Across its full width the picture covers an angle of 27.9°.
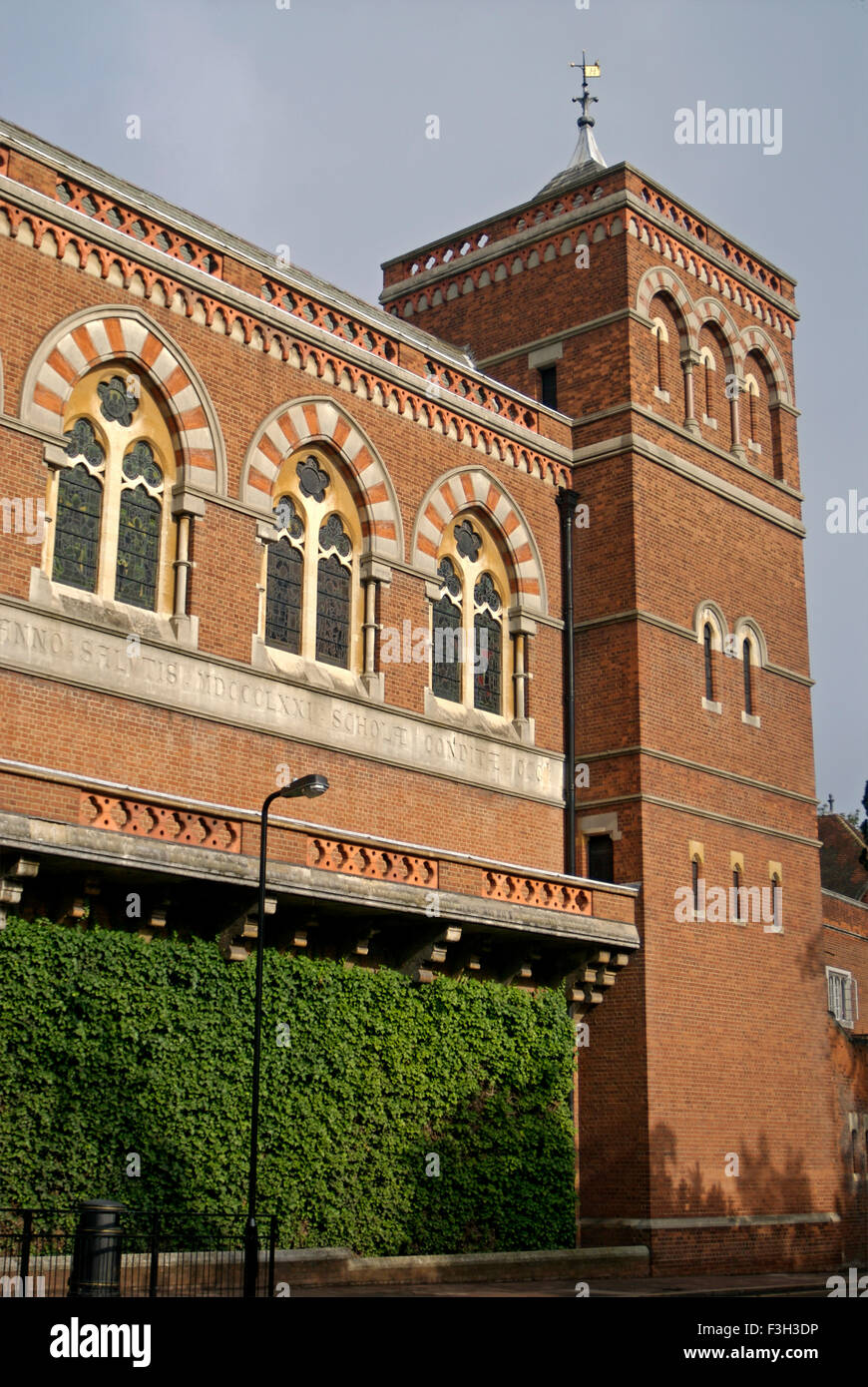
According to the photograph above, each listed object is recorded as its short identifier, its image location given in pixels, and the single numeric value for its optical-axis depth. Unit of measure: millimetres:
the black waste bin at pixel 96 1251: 15406
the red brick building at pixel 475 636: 22312
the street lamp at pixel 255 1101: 18984
